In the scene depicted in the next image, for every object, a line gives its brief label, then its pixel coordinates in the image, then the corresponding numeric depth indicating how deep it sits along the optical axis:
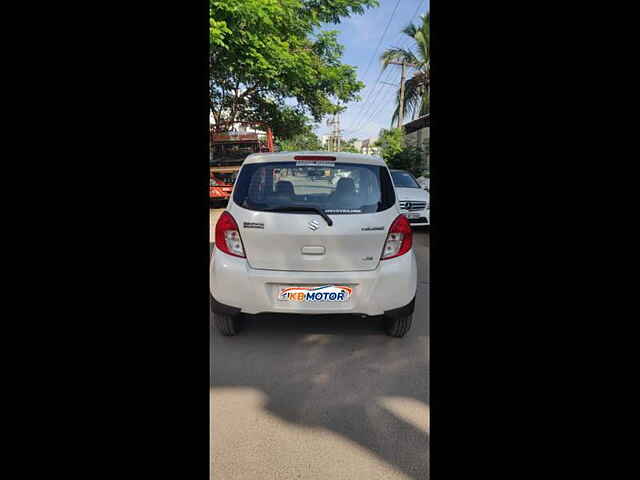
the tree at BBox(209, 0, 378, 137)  12.87
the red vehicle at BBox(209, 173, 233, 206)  14.54
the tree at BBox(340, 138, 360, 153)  71.86
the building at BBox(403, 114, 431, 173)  24.50
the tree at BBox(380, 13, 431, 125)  27.14
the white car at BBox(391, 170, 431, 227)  9.72
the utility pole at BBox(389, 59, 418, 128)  28.75
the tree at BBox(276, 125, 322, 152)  65.57
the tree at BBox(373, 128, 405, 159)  21.17
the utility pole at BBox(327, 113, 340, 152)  78.14
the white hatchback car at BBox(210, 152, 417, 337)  3.47
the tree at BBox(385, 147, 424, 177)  19.73
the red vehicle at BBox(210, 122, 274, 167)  17.75
